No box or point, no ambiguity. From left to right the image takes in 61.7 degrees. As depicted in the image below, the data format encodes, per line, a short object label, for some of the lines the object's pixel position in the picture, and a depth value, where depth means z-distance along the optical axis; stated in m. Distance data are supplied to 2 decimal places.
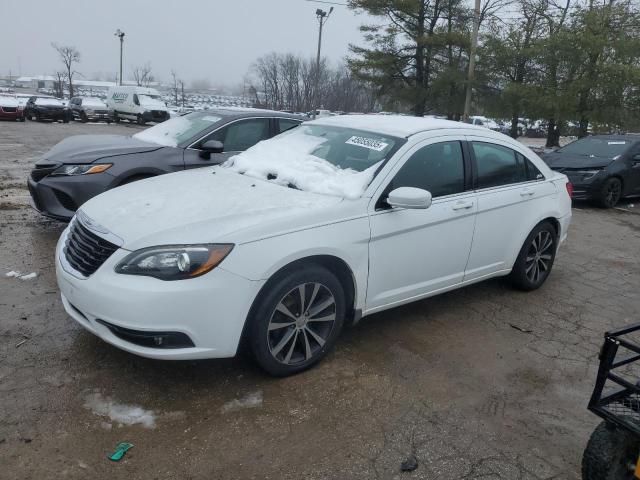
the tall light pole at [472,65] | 21.89
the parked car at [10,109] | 25.42
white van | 29.50
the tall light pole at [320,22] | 30.58
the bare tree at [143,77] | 94.25
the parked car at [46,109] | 27.30
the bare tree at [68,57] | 78.12
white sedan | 2.93
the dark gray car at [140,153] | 5.54
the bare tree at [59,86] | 75.40
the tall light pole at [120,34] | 46.66
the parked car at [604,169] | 10.38
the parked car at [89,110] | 30.62
